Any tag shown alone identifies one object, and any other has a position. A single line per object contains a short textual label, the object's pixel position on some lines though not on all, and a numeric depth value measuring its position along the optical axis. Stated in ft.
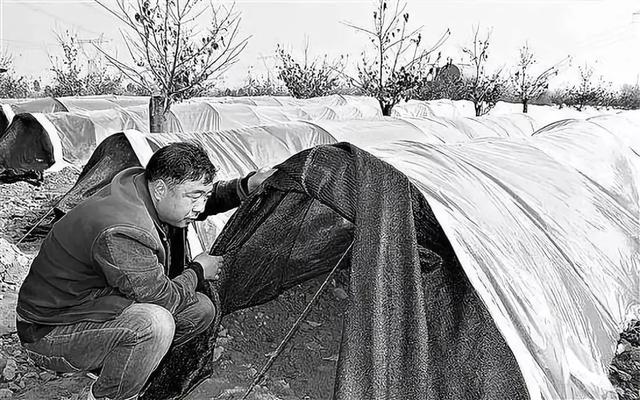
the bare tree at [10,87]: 64.85
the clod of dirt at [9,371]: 10.10
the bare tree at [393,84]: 36.22
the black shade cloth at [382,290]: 7.06
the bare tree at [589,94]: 76.28
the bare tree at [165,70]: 24.61
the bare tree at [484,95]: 51.18
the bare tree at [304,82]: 62.08
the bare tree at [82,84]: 61.77
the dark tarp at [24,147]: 24.99
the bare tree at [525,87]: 59.14
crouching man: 7.29
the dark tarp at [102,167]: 15.38
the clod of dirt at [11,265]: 14.13
